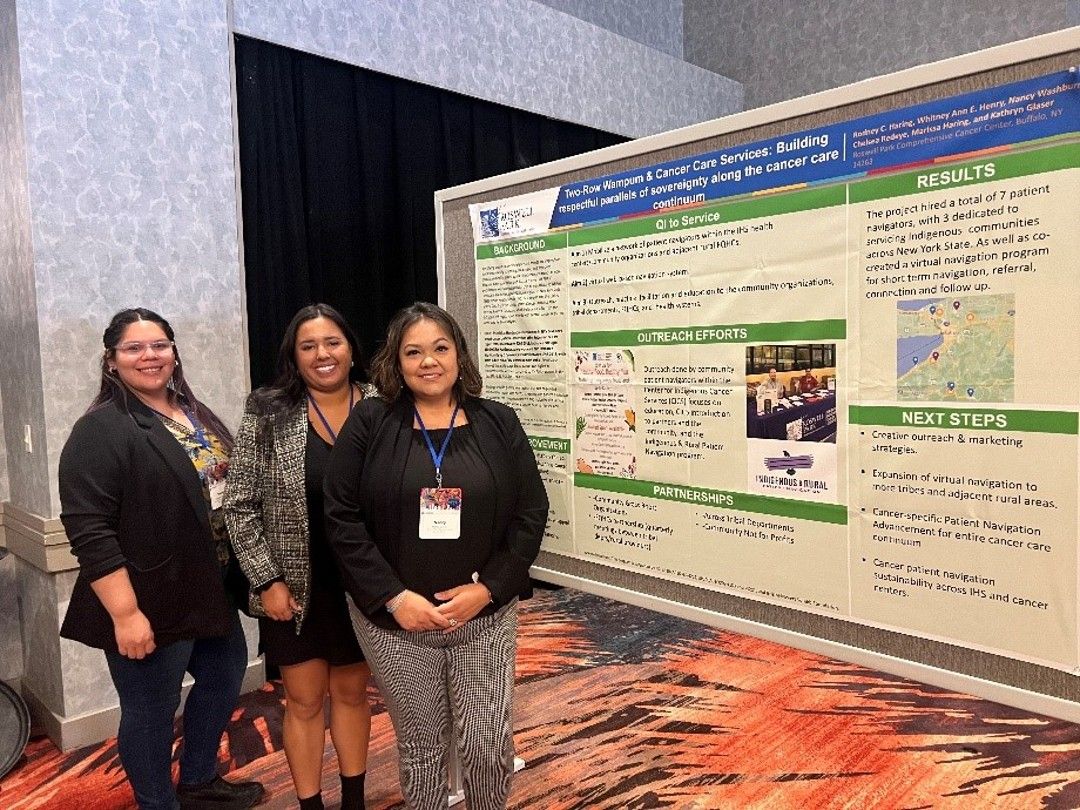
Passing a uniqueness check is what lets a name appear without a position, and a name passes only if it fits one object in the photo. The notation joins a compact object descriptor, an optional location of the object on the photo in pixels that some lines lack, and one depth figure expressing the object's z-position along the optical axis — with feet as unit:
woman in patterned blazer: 6.19
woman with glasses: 5.97
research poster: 3.78
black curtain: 10.32
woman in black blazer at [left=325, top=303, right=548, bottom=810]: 5.47
